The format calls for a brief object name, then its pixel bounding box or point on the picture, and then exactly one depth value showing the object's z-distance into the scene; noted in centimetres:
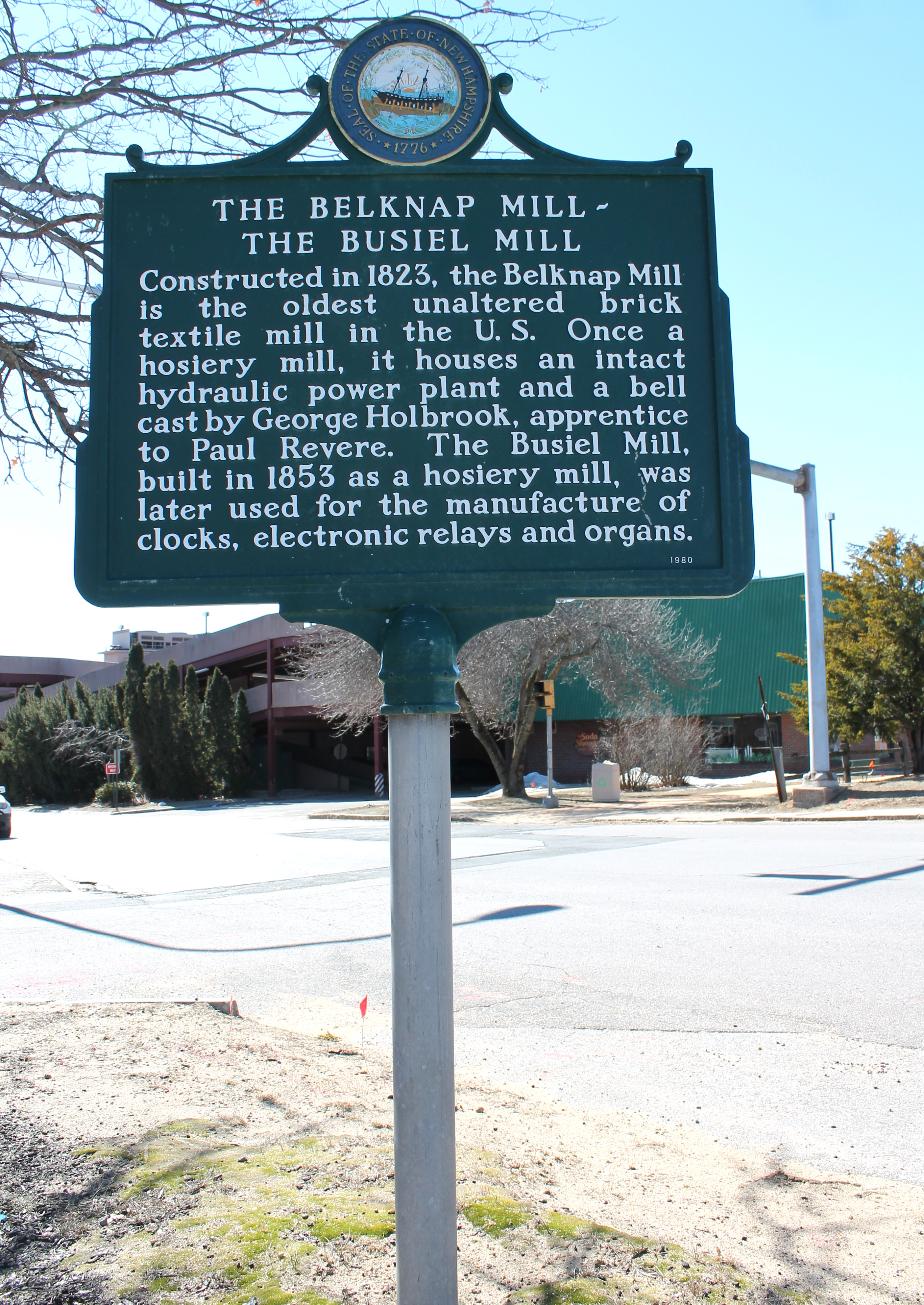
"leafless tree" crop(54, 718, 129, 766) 5309
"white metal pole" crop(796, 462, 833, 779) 2128
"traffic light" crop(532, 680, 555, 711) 3006
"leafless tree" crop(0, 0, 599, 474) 589
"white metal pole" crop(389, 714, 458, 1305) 264
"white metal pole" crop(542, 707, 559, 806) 3173
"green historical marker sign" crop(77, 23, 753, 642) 328
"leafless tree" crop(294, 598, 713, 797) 3388
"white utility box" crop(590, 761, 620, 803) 3344
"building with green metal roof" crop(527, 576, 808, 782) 4425
